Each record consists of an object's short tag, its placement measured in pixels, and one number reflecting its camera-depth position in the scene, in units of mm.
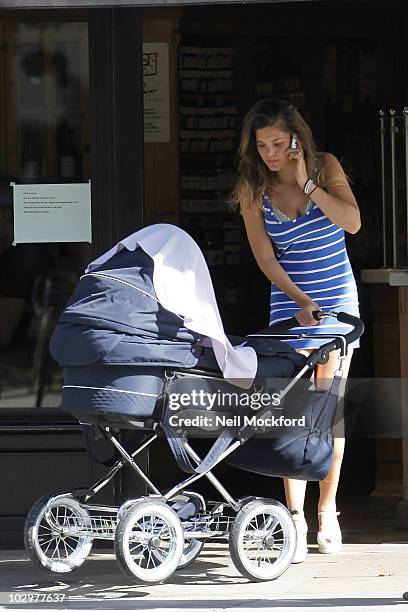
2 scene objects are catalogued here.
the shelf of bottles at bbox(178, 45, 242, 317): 17359
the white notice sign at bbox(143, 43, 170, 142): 16562
